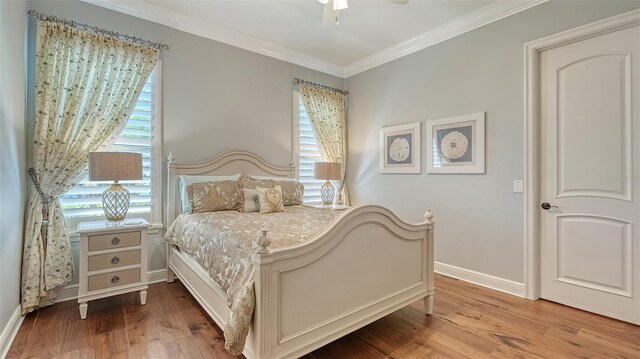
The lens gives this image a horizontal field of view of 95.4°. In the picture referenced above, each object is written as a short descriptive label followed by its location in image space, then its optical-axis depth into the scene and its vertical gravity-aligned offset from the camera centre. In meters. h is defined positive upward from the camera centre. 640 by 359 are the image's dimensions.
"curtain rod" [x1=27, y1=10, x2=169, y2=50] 2.48 +1.43
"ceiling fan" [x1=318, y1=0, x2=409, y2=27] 2.15 +1.32
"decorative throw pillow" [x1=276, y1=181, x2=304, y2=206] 3.51 -0.14
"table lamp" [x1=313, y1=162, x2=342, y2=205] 3.91 +0.10
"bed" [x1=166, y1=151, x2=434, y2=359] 1.54 -0.67
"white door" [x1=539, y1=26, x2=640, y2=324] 2.31 +0.06
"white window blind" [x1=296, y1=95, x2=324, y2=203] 4.31 +0.39
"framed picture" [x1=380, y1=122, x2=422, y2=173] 3.73 +0.44
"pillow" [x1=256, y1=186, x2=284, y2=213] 3.01 -0.19
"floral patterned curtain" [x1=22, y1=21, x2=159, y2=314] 2.38 +0.51
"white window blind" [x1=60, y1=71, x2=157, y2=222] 2.72 +0.02
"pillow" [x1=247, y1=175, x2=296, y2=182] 3.57 +0.04
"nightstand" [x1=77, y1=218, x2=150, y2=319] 2.32 -0.65
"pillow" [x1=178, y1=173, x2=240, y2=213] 3.04 -0.01
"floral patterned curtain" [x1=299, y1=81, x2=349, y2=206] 4.32 +0.92
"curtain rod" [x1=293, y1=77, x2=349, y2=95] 4.18 +1.46
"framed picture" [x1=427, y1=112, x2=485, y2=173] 3.13 +0.42
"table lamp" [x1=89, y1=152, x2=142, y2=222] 2.36 +0.07
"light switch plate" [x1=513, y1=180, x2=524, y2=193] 2.82 -0.05
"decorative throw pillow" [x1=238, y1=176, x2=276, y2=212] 3.24 -0.02
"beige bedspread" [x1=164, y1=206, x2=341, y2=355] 1.52 -0.43
